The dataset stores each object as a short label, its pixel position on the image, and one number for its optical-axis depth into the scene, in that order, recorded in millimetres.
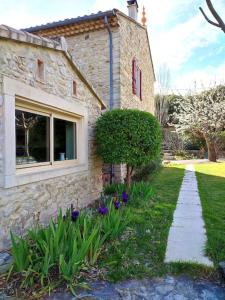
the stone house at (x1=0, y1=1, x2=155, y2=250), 4098
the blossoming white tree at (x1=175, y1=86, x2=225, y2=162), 20641
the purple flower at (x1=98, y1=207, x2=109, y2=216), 4169
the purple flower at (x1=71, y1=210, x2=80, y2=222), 3890
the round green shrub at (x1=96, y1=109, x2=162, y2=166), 6902
